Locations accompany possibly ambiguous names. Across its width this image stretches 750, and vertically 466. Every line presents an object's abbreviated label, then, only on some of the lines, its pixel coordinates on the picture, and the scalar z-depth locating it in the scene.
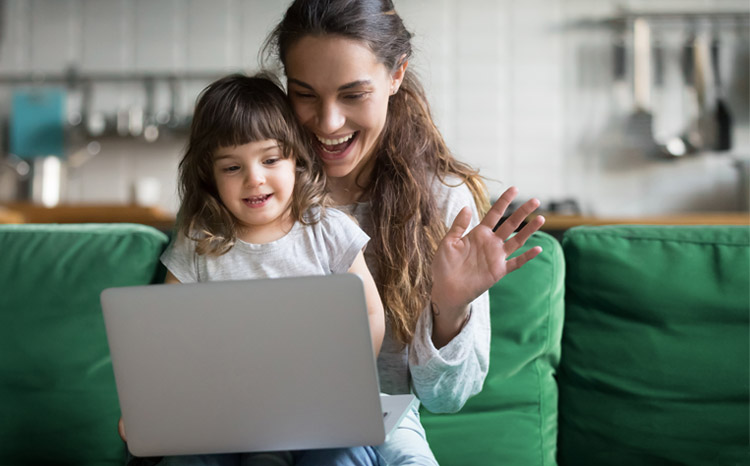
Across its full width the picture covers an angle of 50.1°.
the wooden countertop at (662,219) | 2.97
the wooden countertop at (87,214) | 3.62
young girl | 1.31
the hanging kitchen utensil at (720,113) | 3.87
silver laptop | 0.95
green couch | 1.41
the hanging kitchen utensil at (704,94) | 3.90
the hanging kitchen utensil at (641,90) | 3.89
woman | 1.21
